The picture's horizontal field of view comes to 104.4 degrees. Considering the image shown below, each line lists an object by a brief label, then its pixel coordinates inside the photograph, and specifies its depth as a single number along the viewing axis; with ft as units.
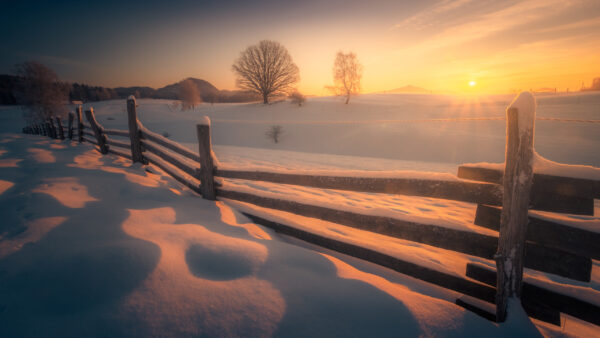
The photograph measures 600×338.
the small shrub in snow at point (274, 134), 71.61
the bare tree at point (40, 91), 85.05
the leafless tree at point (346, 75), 120.67
